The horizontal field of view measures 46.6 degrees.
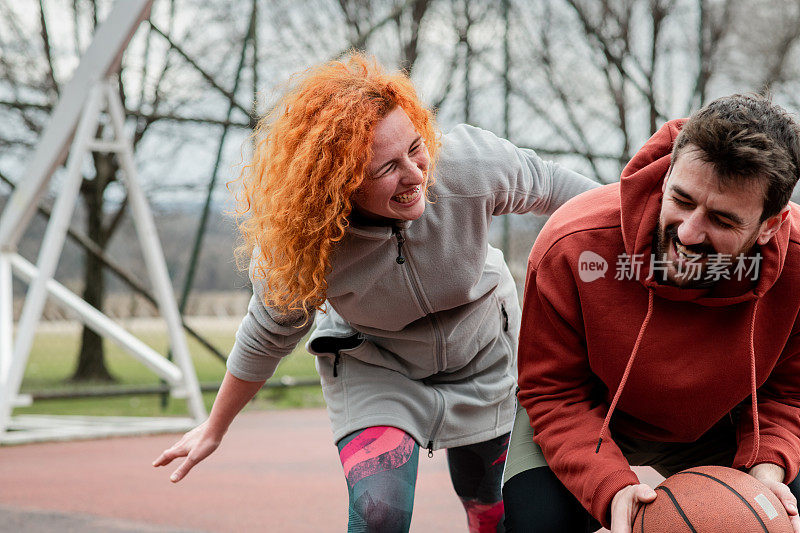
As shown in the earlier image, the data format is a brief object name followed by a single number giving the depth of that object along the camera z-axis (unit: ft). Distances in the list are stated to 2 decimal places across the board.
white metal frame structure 21.57
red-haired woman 8.68
